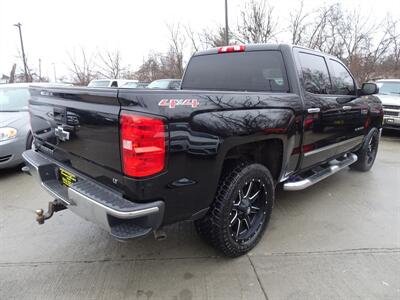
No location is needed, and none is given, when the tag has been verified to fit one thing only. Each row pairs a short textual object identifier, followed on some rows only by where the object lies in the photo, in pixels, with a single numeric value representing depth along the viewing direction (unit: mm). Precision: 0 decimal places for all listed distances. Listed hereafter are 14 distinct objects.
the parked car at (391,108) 8362
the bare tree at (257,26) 19266
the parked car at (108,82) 15514
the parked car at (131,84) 15788
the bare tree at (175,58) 26312
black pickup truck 1978
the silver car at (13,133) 4965
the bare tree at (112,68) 32719
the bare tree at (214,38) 20886
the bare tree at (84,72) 32688
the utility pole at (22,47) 27928
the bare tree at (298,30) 19312
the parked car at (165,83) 13230
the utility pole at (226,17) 14872
